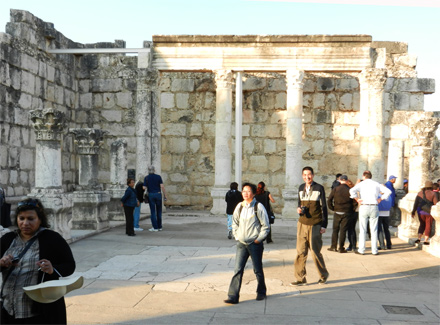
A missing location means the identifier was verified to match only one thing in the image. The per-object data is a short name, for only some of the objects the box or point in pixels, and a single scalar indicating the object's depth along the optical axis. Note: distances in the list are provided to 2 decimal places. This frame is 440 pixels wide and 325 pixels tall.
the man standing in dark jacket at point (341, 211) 10.81
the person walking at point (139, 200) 13.84
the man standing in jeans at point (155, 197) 13.48
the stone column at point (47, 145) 10.55
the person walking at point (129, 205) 12.53
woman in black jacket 3.97
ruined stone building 14.27
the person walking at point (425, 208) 11.20
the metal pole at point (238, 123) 17.78
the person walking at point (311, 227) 7.83
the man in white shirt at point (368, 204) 10.42
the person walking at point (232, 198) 11.87
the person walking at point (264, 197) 11.45
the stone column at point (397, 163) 16.27
